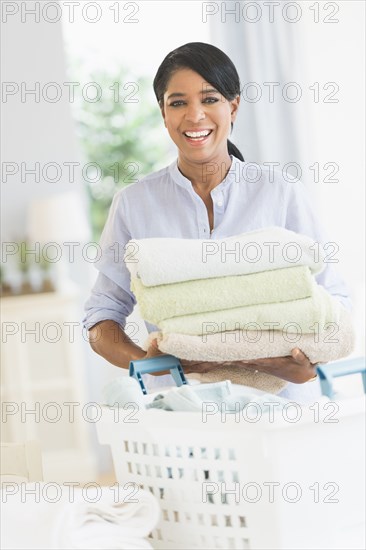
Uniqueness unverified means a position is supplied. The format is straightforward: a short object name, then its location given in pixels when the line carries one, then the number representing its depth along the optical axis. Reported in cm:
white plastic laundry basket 201
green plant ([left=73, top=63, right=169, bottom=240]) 731
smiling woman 261
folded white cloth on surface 198
